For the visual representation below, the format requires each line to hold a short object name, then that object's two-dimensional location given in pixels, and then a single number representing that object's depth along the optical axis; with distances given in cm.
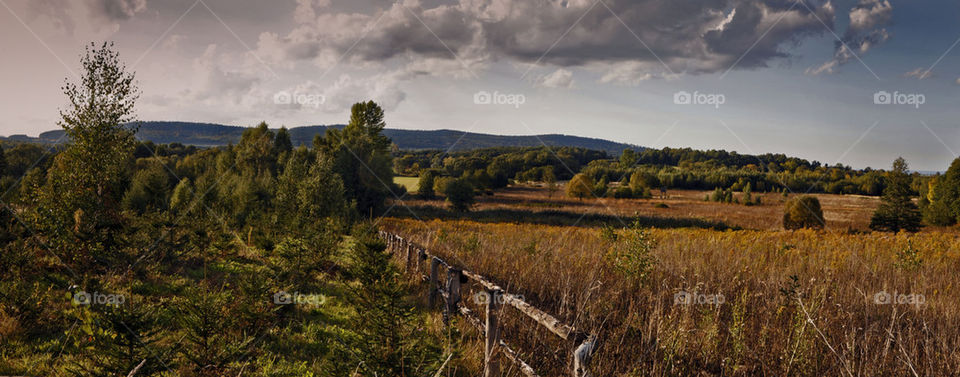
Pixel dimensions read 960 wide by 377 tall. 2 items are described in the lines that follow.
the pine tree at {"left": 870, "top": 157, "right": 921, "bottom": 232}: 2908
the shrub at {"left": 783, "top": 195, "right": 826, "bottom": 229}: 2959
